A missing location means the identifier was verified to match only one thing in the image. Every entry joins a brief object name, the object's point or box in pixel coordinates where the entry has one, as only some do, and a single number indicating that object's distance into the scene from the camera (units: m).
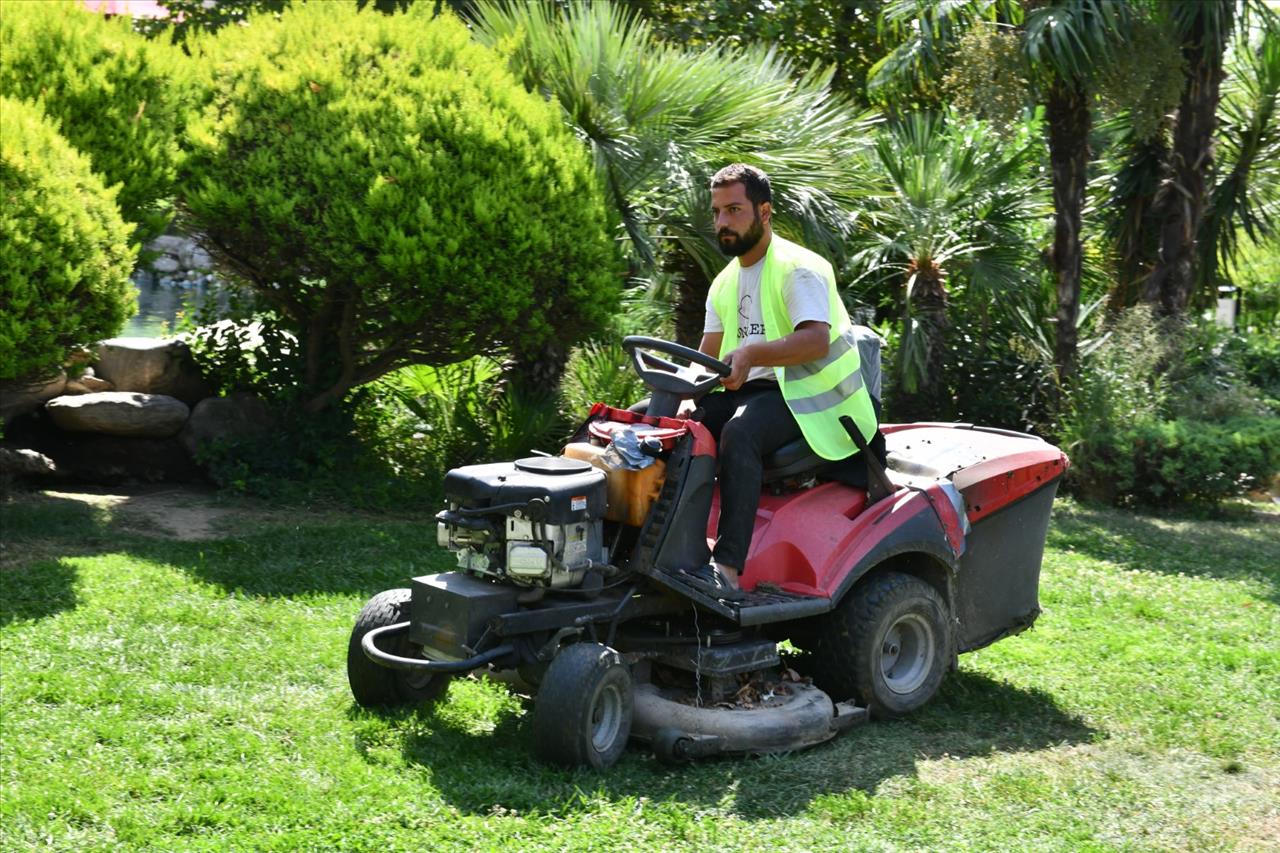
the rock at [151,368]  9.81
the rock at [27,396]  8.62
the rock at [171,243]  26.30
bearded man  5.22
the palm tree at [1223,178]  13.52
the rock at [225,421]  9.59
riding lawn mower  4.83
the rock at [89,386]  9.85
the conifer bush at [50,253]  7.62
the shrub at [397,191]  8.77
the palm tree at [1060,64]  11.17
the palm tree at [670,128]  9.96
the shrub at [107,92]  8.69
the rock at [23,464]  9.09
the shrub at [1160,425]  10.91
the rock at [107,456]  9.59
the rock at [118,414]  9.48
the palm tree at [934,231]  11.53
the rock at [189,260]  17.73
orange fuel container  5.14
